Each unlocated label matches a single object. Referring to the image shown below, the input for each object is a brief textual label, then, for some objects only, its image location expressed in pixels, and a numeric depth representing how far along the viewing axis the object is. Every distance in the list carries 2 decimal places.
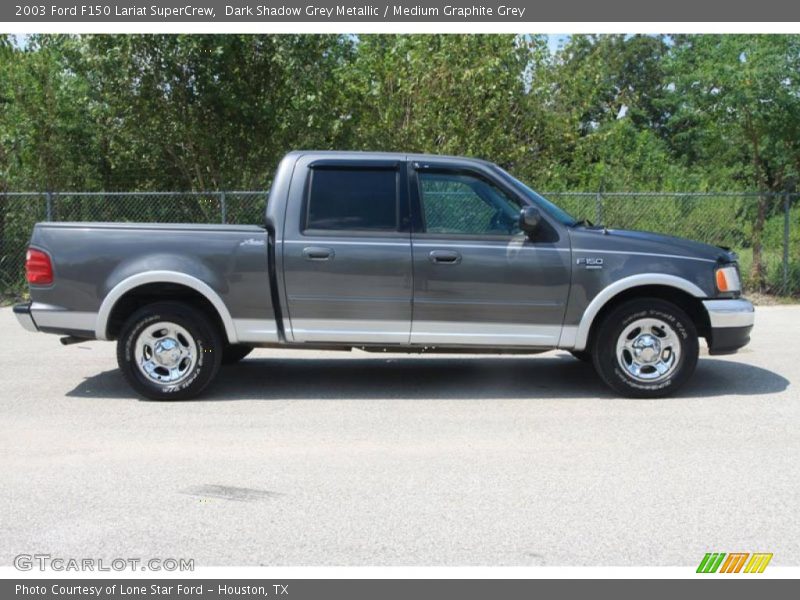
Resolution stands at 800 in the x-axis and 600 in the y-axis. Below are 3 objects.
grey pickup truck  7.09
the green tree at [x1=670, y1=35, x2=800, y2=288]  13.16
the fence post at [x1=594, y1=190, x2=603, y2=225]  14.40
